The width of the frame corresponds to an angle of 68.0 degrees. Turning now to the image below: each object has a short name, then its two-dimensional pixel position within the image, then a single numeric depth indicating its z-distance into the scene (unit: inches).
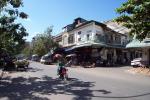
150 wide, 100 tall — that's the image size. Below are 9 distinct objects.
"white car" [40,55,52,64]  855.6
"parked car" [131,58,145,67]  569.1
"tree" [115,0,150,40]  313.4
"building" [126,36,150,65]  530.4
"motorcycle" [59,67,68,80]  339.7
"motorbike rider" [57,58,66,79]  340.6
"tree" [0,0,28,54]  412.5
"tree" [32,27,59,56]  1096.8
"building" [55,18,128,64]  755.2
